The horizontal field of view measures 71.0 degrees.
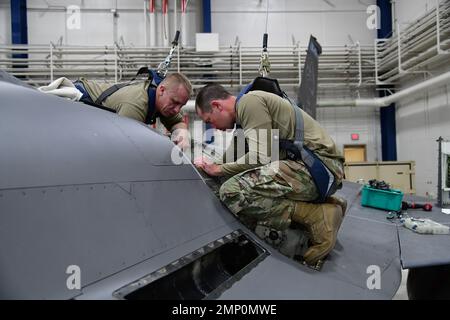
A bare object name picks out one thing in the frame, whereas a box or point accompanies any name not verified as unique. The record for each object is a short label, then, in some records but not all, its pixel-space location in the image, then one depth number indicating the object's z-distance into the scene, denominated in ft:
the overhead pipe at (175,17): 21.97
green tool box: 9.90
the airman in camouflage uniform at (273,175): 5.48
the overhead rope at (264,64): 11.06
